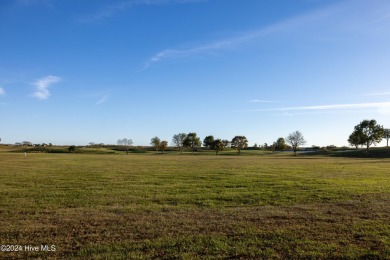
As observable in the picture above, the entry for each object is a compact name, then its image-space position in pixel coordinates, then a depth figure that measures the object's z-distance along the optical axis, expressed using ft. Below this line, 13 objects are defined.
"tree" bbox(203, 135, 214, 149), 581.94
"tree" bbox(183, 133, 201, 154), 577.84
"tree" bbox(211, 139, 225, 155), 469.16
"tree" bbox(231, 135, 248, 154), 544.05
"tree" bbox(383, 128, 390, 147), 478.43
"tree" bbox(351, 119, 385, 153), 372.99
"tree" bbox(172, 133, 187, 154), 617.62
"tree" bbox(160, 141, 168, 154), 542.86
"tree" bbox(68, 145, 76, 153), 451.20
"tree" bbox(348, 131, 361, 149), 381.89
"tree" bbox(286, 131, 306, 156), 472.03
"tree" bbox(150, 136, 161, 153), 548.06
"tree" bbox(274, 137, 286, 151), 517.96
